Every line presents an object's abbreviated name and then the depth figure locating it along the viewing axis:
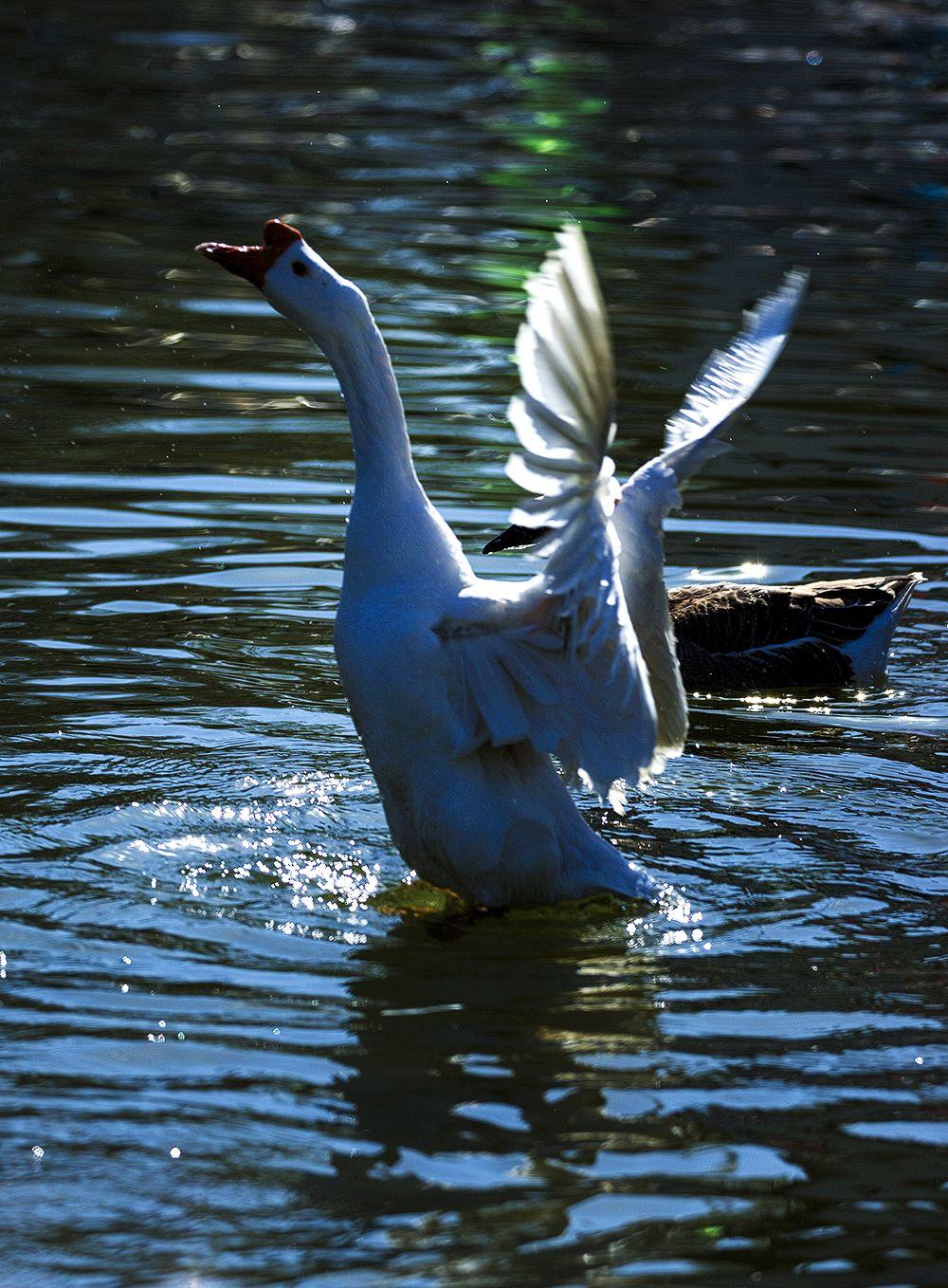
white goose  10.23
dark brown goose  16.27
